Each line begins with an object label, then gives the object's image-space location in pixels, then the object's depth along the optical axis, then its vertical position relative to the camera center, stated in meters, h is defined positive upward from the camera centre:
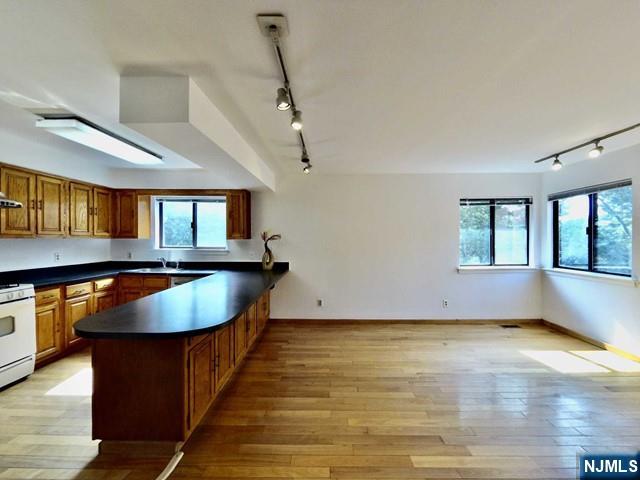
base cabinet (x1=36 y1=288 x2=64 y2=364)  3.13 -0.91
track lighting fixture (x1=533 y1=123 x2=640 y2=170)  2.85 +0.99
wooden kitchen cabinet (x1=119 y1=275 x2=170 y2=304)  4.28 -0.65
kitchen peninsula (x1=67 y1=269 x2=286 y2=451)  1.85 -0.86
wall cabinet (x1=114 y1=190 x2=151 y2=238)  4.66 +0.39
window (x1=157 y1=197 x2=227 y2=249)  5.02 +0.23
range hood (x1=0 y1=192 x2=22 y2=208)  2.65 +0.32
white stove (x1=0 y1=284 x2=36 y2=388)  2.71 -0.86
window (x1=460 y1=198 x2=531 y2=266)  4.93 +0.07
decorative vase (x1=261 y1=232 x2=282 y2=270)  4.73 -0.24
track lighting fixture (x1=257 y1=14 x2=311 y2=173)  1.43 +1.01
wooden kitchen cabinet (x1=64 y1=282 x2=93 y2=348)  3.48 -0.79
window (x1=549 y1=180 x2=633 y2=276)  3.60 +0.11
